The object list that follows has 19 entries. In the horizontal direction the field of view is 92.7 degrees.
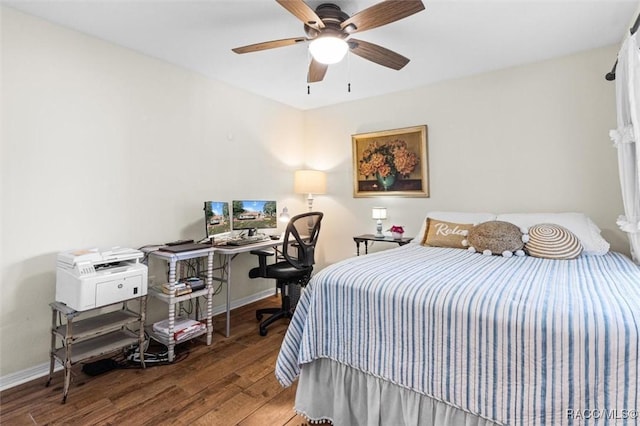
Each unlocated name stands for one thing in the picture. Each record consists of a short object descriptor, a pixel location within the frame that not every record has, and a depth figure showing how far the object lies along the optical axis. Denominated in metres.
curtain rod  2.39
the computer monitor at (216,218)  2.78
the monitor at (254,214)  3.04
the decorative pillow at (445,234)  2.62
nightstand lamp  3.52
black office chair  2.72
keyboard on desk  2.84
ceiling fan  1.61
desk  2.64
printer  1.89
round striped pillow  2.14
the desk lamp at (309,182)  3.94
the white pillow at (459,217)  2.82
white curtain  1.75
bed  1.00
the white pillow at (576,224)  2.27
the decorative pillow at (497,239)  2.27
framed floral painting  3.47
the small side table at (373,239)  3.23
